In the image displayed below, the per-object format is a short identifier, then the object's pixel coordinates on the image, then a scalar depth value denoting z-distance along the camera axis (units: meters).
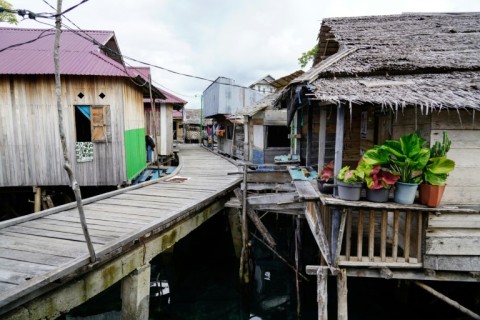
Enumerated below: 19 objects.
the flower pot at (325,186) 4.87
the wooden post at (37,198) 9.91
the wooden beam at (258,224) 8.02
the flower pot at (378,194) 4.39
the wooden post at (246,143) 17.14
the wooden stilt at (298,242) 7.90
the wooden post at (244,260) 8.32
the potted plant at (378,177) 4.27
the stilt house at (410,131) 4.60
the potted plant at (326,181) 4.92
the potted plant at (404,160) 4.17
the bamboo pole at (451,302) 4.71
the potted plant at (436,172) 4.13
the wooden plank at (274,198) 7.12
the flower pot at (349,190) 4.39
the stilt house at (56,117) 9.46
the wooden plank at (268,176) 8.45
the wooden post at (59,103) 3.72
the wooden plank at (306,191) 4.99
